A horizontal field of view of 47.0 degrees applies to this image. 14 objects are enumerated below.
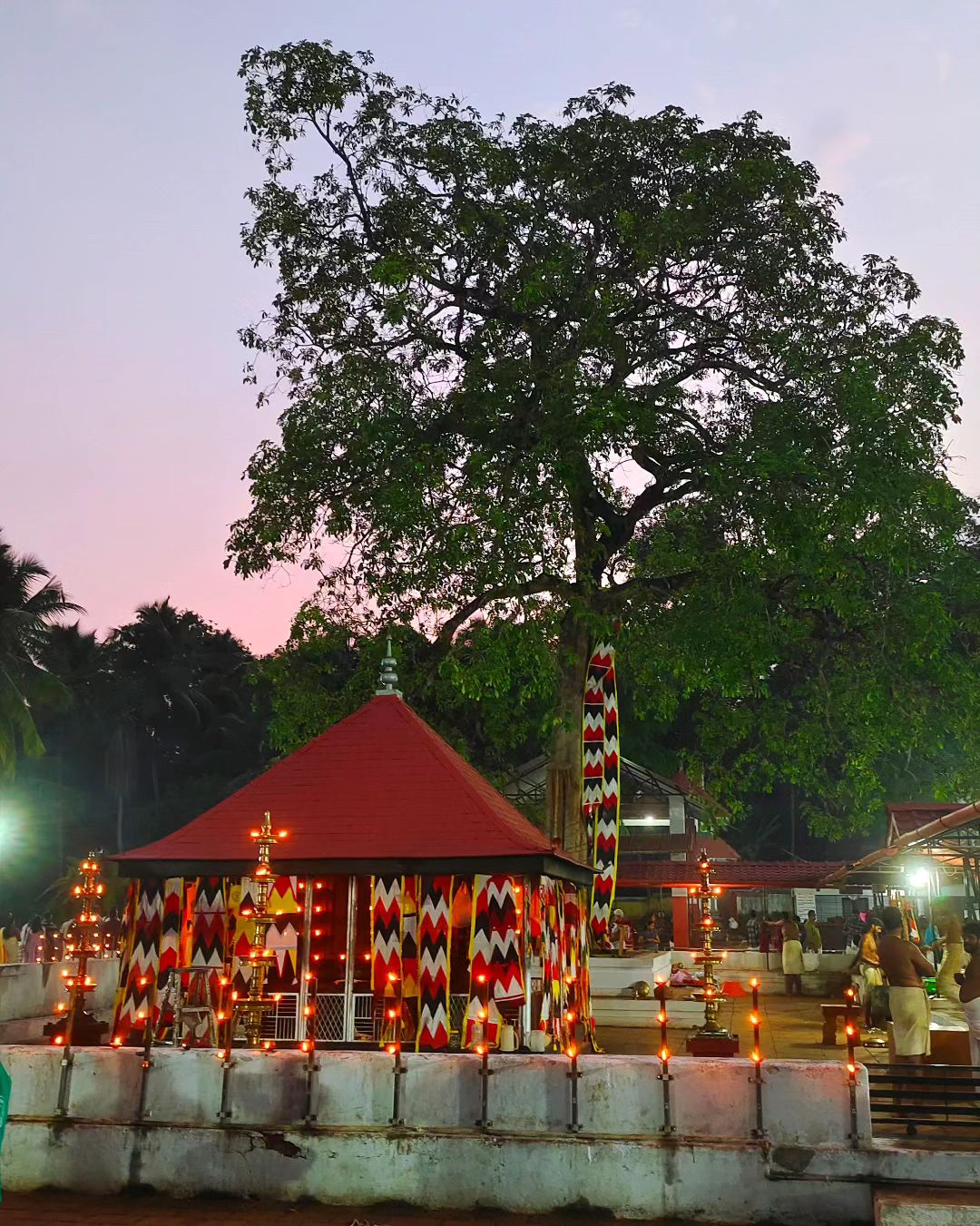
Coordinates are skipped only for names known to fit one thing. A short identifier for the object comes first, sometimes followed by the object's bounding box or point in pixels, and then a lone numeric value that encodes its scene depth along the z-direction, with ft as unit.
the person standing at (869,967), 52.94
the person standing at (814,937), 95.81
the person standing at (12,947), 76.02
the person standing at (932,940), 68.18
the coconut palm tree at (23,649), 106.73
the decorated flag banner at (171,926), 39.75
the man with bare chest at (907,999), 36.22
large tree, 55.57
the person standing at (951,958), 55.21
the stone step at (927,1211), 23.04
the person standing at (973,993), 32.24
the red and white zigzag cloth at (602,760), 58.54
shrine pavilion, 38.19
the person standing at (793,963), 80.53
